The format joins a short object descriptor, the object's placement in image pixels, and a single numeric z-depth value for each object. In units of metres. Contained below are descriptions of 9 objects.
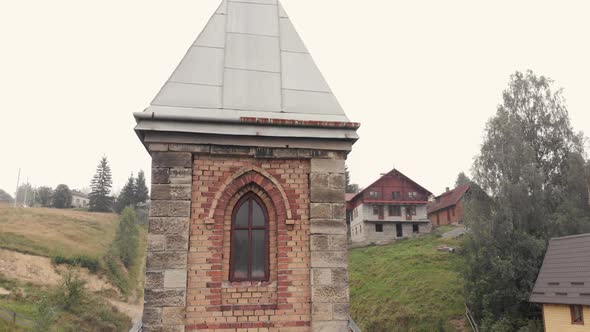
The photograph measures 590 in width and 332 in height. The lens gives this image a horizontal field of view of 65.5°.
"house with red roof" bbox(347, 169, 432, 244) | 47.88
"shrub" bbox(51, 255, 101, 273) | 43.12
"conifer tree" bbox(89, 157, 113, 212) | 77.06
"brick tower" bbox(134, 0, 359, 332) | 5.62
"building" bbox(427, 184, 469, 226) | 52.72
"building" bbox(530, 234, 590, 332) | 18.66
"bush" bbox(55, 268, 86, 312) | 30.42
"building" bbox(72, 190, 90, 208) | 93.56
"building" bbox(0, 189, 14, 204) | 103.19
